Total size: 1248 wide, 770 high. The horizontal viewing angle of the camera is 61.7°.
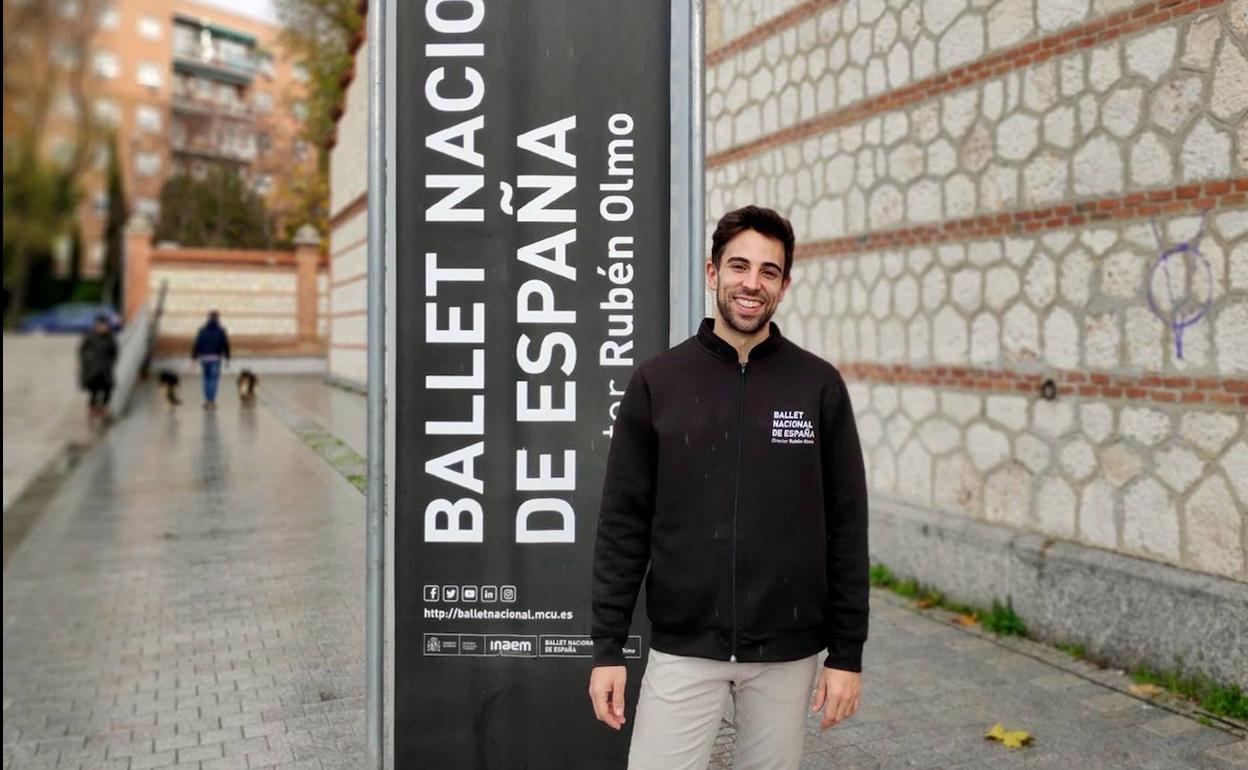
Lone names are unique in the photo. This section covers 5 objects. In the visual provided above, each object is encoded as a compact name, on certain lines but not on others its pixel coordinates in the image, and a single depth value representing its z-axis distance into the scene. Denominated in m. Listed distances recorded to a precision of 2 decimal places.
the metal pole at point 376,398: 2.98
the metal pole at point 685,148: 3.07
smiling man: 2.31
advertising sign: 3.02
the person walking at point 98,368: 8.89
